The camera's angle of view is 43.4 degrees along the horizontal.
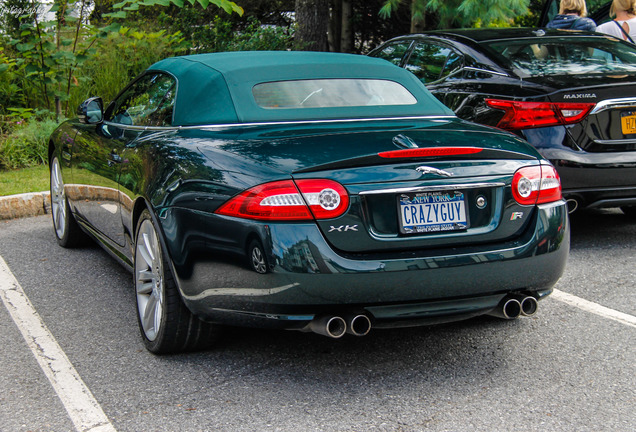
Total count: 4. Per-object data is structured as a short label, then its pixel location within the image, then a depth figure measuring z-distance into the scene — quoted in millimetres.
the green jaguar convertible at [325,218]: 3311
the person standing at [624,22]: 8438
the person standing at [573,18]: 8398
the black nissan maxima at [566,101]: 5617
